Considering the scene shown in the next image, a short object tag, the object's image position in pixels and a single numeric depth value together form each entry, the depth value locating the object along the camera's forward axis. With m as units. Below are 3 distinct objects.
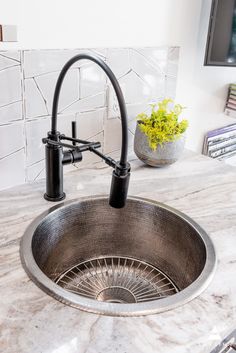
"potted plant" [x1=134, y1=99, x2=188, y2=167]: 1.10
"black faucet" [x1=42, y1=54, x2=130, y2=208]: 0.73
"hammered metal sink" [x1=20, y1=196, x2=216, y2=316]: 0.89
